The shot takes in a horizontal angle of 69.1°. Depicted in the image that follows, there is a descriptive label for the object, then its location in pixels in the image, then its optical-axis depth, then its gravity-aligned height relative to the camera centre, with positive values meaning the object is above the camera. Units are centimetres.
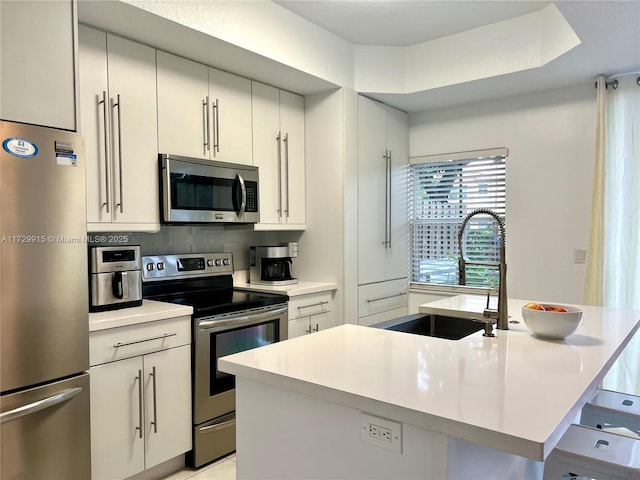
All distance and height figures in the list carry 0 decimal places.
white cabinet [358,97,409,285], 367 +27
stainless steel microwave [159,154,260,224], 268 +22
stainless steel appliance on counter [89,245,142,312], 227 -26
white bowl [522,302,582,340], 168 -36
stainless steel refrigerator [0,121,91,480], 166 -30
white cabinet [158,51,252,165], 271 +71
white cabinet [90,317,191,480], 214 -87
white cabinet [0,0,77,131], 170 +62
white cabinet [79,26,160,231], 237 +51
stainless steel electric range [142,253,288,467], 254 -59
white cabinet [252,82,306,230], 330 +52
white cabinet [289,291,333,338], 313 -62
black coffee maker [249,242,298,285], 336 -29
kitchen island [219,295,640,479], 104 -43
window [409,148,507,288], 388 +13
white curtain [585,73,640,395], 314 +6
